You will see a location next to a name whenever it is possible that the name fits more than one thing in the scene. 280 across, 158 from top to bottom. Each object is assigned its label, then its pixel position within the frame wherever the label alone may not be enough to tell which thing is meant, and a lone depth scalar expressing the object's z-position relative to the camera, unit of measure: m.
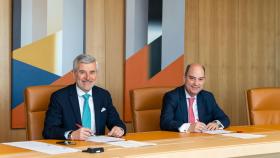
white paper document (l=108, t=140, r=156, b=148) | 3.19
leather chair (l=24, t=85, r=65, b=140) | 3.92
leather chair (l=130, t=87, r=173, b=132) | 4.45
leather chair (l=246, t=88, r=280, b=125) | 4.82
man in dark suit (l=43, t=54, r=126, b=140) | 3.81
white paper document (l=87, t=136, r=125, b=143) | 3.39
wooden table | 2.88
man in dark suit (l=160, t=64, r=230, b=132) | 4.32
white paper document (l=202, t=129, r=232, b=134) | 3.94
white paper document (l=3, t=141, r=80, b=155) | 2.92
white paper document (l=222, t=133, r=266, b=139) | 3.64
